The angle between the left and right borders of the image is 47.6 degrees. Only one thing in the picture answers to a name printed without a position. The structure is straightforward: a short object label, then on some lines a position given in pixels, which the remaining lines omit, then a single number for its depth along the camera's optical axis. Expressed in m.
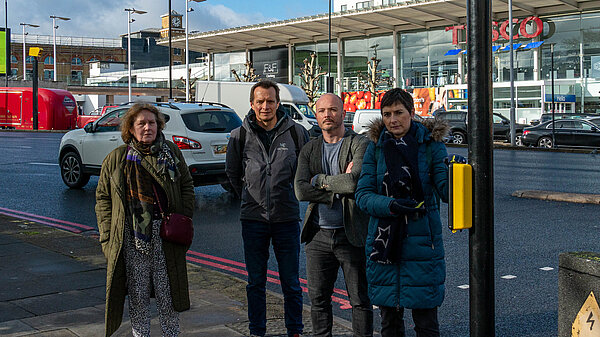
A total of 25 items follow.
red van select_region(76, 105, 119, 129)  41.62
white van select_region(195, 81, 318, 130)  29.40
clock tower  105.01
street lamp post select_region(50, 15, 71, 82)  74.75
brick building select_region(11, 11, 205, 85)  90.00
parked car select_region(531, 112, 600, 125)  30.32
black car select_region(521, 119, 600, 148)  26.91
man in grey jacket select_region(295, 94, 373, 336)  4.13
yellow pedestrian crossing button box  3.49
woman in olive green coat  4.39
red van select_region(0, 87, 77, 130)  44.22
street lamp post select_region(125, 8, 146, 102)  60.45
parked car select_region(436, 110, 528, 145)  32.06
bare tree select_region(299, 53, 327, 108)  56.59
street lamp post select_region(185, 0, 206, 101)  48.91
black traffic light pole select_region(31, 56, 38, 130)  43.28
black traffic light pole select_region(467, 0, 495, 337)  3.57
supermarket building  43.69
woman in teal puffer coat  3.67
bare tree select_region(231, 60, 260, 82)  59.79
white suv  11.84
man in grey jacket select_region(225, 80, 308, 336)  4.68
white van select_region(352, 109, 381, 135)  26.48
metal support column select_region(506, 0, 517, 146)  29.97
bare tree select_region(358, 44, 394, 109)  53.56
